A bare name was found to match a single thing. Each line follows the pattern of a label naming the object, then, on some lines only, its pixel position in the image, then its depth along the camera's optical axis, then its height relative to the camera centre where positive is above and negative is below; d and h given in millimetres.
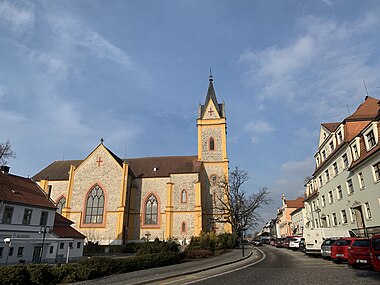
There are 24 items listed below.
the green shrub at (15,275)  10602 -1656
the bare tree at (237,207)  38703 +3423
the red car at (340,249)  15630 -1112
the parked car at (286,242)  34456 -1555
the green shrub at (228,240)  32497 -1080
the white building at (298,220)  52938 +2130
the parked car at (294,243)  30503 -1397
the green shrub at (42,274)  11531 -1745
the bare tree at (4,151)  24927 +7399
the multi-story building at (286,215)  70469 +4341
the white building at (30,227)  23547 +564
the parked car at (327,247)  18281 -1150
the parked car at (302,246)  26975 -1545
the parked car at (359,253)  12686 -1101
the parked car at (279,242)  39469 -1702
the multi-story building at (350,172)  20828 +5273
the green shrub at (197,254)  22586 -1899
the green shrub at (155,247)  20016 -1164
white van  21266 -529
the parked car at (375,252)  11164 -894
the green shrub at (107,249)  34438 -2068
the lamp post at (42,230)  26016 +271
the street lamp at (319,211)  34706 +2401
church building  39188 +5498
